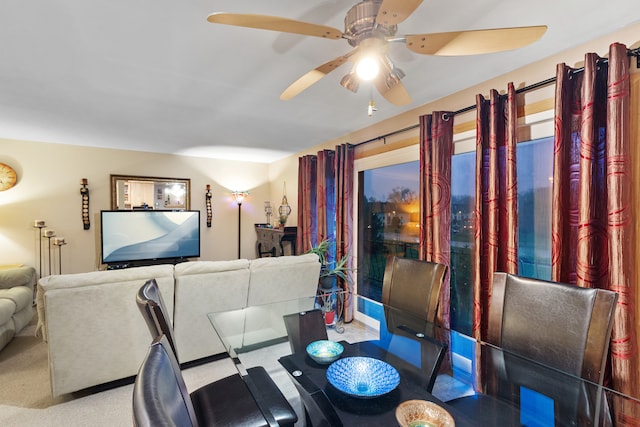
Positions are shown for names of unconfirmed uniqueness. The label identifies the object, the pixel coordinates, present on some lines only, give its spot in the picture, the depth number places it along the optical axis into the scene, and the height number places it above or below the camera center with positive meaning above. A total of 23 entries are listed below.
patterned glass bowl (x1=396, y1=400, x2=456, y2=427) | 1.02 -0.71
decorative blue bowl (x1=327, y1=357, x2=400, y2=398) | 1.20 -0.70
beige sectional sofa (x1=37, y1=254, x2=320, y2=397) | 2.03 -0.71
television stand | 4.52 -0.76
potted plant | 3.55 -0.68
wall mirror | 4.72 +0.37
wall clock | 4.01 +0.54
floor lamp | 5.52 +0.36
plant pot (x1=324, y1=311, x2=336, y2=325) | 2.36 -0.85
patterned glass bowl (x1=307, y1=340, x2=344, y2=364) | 1.49 -0.72
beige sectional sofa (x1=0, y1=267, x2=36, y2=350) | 2.80 -0.85
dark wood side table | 4.81 -0.43
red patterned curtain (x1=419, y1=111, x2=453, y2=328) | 2.50 +0.14
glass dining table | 1.16 -0.77
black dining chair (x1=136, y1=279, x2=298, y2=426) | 1.21 -0.86
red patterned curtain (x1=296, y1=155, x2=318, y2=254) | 4.38 +0.16
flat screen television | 4.54 -0.34
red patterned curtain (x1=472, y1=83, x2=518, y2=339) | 2.00 +0.10
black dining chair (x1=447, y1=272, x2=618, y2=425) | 1.25 -0.64
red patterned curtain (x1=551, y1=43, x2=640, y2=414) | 1.54 +0.10
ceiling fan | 1.14 +0.75
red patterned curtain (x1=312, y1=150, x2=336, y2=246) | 4.05 +0.28
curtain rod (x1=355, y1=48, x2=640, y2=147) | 1.57 +0.82
